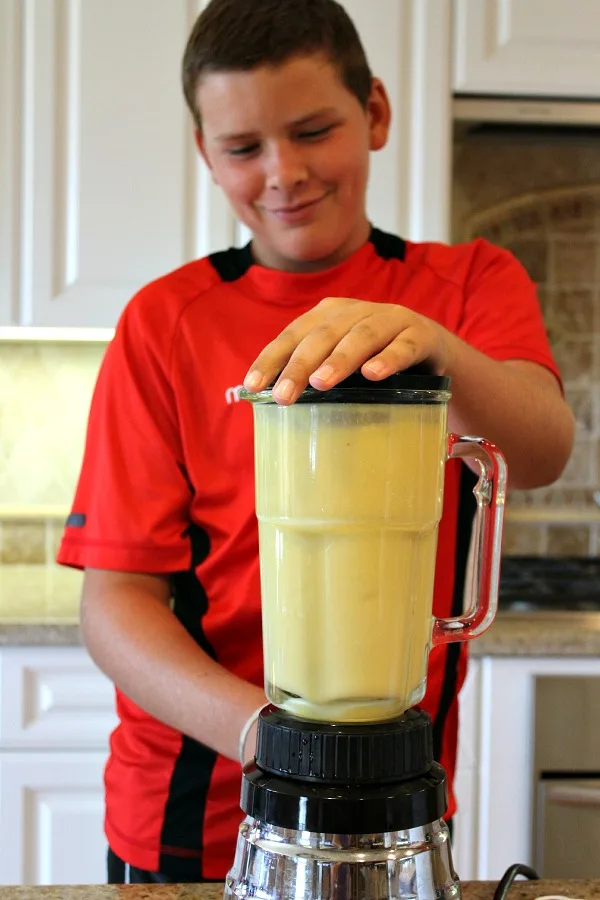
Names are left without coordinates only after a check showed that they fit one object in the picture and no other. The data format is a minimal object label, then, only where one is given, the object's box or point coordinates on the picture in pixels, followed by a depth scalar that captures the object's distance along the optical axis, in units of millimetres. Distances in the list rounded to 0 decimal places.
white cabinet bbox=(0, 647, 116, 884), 1706
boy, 950
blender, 535
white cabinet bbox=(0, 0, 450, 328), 1963
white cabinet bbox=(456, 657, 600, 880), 1684
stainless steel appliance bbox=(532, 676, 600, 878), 1668
